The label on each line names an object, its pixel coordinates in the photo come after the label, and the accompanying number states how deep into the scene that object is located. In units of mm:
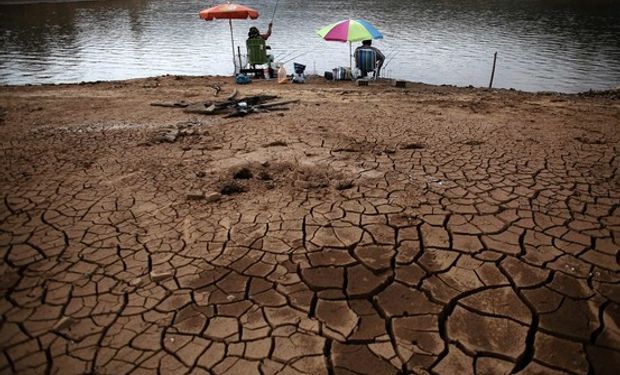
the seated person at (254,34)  10836
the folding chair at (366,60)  10928
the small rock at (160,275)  3004
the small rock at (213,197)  4152
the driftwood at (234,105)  7438
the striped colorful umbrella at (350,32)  9633
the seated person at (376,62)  10794
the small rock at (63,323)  2561
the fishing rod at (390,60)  15388
